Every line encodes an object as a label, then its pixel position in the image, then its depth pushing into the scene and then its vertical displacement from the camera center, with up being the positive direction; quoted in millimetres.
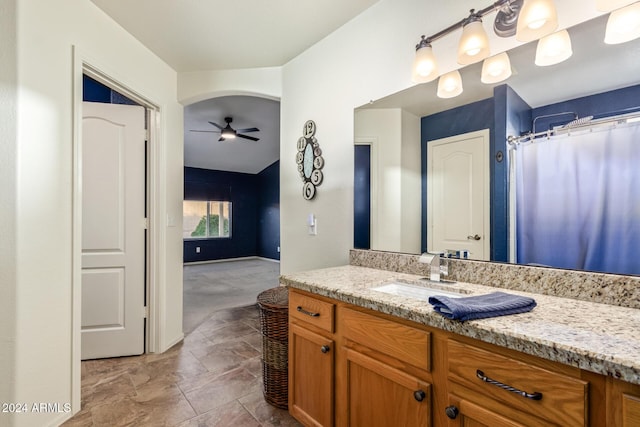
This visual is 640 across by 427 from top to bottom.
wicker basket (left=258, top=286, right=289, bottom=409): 1848 -860
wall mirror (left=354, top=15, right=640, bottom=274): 1123 +480
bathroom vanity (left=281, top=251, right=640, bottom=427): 708 -440
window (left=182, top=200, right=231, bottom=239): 7840 -87
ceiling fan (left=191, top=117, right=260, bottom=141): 5309 +1527
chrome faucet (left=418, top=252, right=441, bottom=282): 1479 -236
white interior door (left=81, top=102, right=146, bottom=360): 2438 -120
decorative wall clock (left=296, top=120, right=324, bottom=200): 2299 +445
